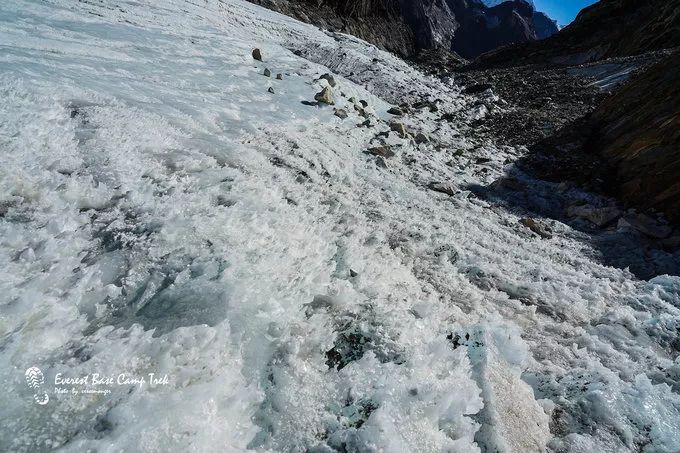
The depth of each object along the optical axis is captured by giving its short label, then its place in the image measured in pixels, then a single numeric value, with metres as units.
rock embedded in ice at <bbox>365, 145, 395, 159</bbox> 8.18
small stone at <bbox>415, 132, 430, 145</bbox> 9.76
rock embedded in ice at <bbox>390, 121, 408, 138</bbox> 9.45
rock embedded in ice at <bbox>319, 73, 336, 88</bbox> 10.57
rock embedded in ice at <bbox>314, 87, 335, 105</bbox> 9.30
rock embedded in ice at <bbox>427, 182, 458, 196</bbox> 7.59
